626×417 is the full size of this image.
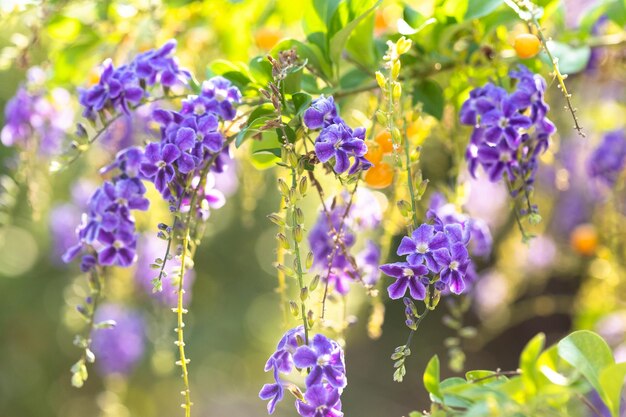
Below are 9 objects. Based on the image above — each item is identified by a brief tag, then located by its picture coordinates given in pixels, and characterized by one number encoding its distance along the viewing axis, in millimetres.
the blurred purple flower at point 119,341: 1045
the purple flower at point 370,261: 649
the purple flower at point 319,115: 557
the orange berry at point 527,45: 615
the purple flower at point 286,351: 546
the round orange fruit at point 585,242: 858
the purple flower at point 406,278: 548
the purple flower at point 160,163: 567
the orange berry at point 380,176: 628
